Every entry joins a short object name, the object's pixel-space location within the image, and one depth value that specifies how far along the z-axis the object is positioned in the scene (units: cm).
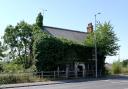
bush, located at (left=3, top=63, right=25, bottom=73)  1503
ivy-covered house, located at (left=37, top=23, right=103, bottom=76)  1647
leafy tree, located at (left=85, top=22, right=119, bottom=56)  1901
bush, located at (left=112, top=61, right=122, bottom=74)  2103
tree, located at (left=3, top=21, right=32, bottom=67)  2028
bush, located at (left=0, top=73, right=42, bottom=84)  1271
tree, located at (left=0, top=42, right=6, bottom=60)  1988
